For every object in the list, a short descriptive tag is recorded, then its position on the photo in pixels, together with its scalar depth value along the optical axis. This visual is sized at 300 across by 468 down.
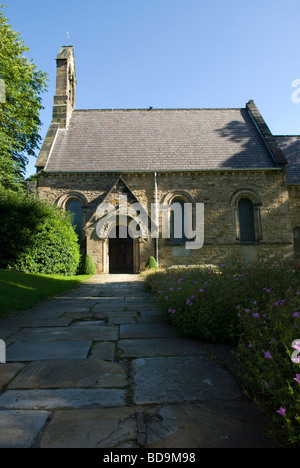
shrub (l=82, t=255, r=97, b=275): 14.67
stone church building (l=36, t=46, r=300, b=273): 15.59
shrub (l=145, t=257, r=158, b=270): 14.60
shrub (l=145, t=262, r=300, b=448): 1.51
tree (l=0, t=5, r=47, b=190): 16.03
